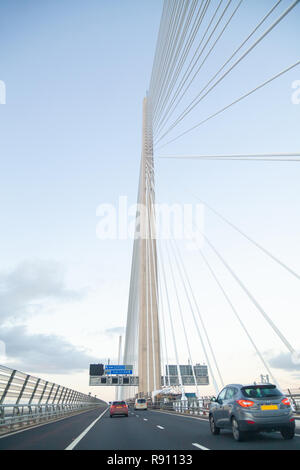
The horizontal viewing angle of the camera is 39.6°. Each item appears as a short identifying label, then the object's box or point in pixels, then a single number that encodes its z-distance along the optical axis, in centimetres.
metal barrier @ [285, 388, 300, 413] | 1853
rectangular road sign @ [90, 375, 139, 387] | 8006
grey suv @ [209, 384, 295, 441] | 1031
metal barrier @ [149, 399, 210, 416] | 2693
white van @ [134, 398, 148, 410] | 4262
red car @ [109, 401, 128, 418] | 2792
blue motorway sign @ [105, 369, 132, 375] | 8254
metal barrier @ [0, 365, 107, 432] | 1577
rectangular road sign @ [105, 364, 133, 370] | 8475
